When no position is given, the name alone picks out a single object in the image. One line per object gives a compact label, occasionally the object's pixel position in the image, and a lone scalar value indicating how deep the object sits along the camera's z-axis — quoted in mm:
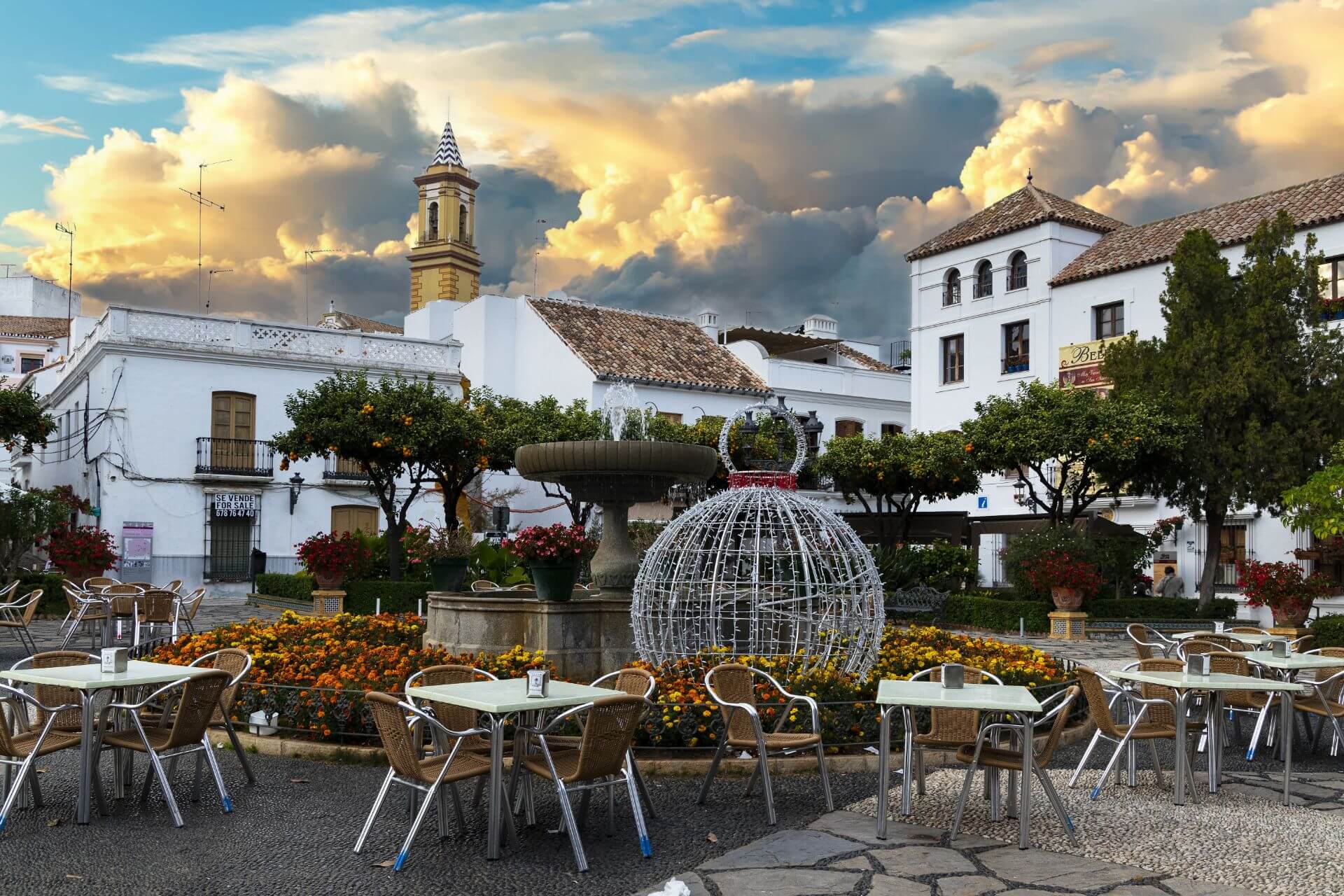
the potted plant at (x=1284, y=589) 16547
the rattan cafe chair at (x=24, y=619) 14062
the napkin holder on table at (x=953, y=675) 6895
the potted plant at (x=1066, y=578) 19688
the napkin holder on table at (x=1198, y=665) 8062
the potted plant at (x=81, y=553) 21062
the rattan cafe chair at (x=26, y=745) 6586
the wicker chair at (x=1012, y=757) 6512
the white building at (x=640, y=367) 34344
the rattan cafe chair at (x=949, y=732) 7239
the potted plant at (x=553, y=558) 10453
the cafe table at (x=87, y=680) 6656
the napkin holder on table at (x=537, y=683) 6426
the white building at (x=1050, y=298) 27219
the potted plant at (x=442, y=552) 15344
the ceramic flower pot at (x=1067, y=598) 19844
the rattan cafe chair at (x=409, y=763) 6008
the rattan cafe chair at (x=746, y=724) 6977
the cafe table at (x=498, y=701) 6027
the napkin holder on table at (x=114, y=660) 7070
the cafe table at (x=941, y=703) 6301
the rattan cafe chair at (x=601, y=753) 6023
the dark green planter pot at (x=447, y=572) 15258
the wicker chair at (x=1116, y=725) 7547
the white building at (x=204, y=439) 28109
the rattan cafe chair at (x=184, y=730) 6824
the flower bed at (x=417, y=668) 8414
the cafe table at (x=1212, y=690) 7348
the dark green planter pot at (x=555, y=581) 10445
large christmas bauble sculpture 9422
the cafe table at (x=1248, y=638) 11289
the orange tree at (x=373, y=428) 21812
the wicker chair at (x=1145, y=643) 10914
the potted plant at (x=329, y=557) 21016
